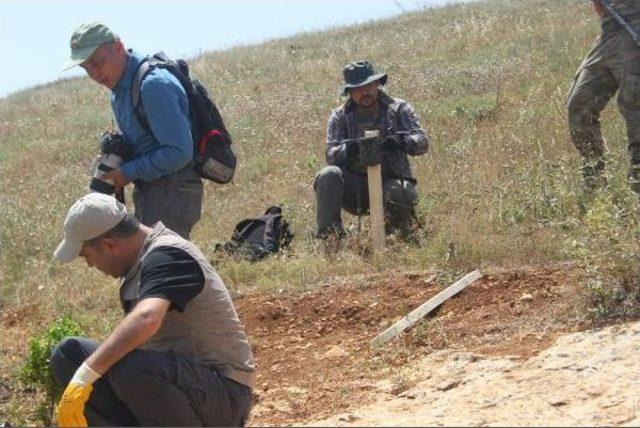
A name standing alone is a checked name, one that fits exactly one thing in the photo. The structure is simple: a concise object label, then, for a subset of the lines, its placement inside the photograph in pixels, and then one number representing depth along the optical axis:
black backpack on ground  7.78
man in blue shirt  5.42
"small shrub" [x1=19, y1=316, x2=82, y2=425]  5.27
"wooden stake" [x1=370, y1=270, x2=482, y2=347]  5.68
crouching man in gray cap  3.85
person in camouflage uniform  6.83
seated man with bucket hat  7.54
